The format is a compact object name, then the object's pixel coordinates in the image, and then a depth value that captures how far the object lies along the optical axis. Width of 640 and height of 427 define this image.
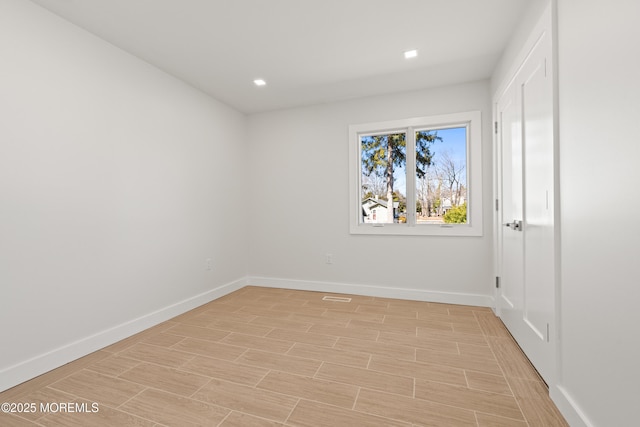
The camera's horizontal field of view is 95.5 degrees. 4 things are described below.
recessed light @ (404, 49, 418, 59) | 2.65
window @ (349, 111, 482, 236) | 3.33
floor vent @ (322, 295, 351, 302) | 3.53
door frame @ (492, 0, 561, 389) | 1.58
